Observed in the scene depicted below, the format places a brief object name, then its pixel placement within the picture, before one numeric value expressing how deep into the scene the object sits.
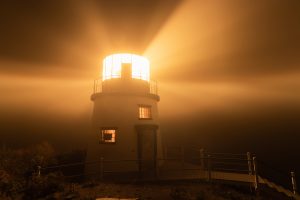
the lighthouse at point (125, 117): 13.91
